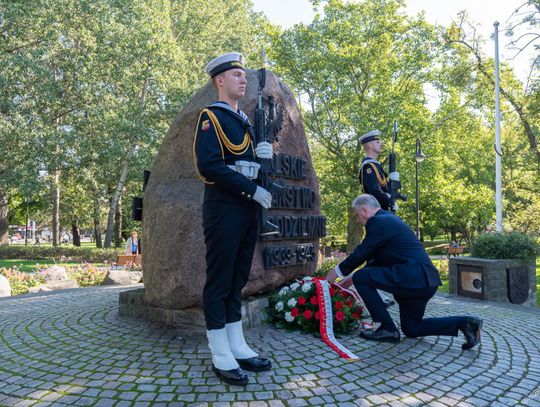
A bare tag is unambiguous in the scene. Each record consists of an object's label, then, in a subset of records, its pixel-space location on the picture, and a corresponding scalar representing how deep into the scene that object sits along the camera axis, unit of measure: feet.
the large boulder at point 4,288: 28.14
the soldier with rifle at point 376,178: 19.83
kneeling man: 13.89
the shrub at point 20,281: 31.30
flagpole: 46.34
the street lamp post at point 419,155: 50.89
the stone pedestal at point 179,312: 15.81
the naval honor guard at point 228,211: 11.02
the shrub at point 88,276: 35.24
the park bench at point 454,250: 73.03
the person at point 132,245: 56.95
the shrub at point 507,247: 26.22
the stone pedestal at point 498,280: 25.05
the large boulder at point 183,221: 15.61
